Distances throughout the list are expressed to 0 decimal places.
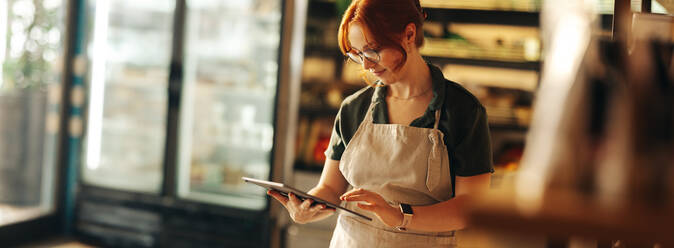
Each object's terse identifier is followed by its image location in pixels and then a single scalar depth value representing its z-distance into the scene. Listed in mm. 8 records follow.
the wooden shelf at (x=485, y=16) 3336
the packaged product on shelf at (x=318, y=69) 3578
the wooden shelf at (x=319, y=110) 3627
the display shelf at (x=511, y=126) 3336
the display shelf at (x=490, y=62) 3240
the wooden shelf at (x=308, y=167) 3639
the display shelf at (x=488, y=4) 3295
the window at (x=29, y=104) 4191
